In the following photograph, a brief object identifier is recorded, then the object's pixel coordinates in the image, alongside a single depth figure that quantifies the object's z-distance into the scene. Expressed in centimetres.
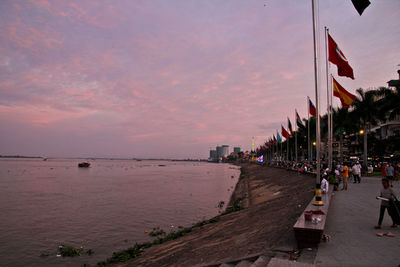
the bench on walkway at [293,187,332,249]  754
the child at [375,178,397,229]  891
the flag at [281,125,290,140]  4391
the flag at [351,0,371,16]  848
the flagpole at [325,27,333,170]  2036
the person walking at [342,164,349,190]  1962
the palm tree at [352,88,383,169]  4441
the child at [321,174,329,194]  1435
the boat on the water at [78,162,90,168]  13438
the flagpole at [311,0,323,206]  1266
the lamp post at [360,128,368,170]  4112
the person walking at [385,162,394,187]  2076
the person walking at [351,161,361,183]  2503
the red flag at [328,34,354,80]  1446
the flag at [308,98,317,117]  2445
